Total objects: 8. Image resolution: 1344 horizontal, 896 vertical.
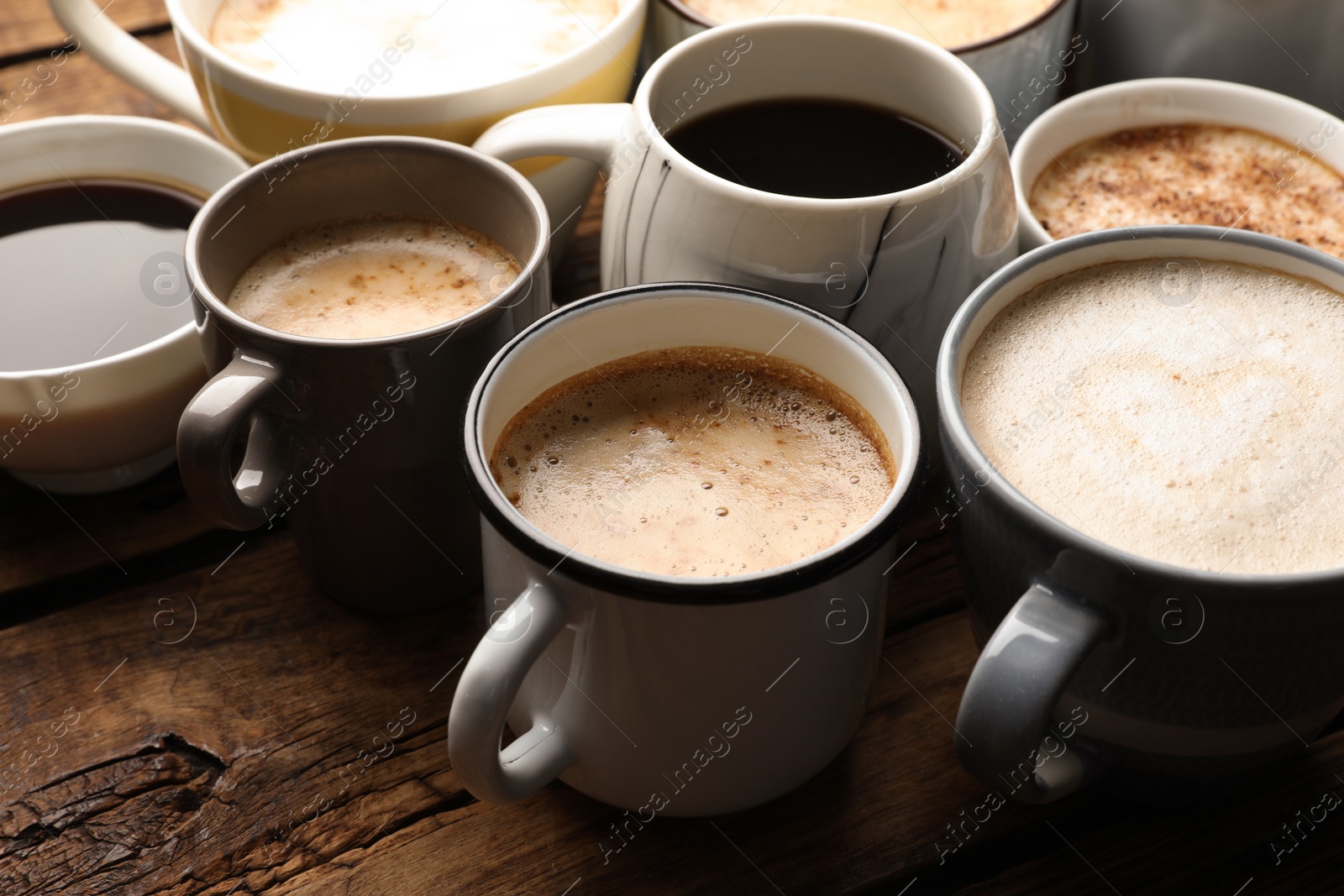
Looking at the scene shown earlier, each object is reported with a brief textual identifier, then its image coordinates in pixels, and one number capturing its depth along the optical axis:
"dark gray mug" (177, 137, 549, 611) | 0.69
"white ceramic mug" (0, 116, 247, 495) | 0.73
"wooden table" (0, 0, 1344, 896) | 0.69
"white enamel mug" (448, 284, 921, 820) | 0.64
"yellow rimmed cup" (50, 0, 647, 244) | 0.75
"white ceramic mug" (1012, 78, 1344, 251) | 0.77
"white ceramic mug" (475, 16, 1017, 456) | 0.70
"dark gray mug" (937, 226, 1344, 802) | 0.63
